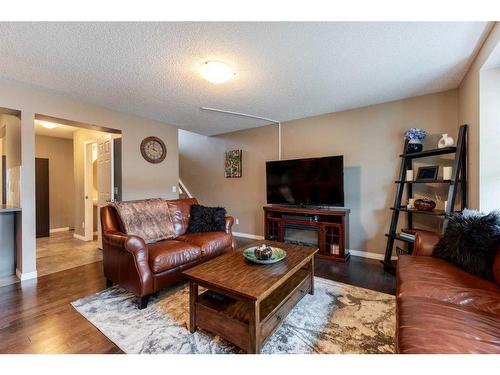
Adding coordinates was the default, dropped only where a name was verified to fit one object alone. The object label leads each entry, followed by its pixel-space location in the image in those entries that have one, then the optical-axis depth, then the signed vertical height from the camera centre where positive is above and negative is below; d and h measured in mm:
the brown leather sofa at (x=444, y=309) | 987 -683
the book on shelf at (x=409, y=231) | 2728 -571
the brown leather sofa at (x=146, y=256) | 2029 -695
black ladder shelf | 2416 +11
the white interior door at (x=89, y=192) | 4531 -101
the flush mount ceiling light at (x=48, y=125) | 4066 +1137
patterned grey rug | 1534 -1087
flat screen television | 3441 +64
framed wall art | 4945 +498
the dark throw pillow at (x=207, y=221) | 3053 -472
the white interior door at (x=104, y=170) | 3828 +290
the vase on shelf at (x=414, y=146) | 2914 +494
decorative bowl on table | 1869 -599
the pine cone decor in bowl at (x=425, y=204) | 2725 -246
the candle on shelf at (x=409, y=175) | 2959 +123
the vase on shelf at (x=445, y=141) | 2632 +500
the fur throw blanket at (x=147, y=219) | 2490 -376
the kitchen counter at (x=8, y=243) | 2789 -689
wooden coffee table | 1407 -860
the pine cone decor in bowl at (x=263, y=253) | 1894 -567
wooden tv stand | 3324 -630
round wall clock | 4055 +685
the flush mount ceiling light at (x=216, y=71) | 2217 +1154
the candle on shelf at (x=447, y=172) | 2627 +141
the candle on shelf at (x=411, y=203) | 2927 -241
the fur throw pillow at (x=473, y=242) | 1646 -447
